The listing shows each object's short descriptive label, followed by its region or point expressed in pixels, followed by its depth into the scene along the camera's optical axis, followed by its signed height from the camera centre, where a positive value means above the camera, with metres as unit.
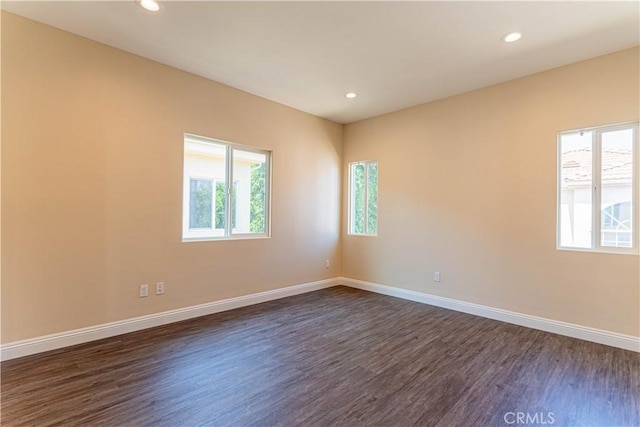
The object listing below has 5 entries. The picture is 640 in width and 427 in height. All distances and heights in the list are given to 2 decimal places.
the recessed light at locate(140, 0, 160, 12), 2.34 +1.66
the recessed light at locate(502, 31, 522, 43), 2.68 +1.65
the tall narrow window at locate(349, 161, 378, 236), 5.10 +0.32
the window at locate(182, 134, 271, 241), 3.69 +0.32
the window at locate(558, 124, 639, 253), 2.91 +0.31
